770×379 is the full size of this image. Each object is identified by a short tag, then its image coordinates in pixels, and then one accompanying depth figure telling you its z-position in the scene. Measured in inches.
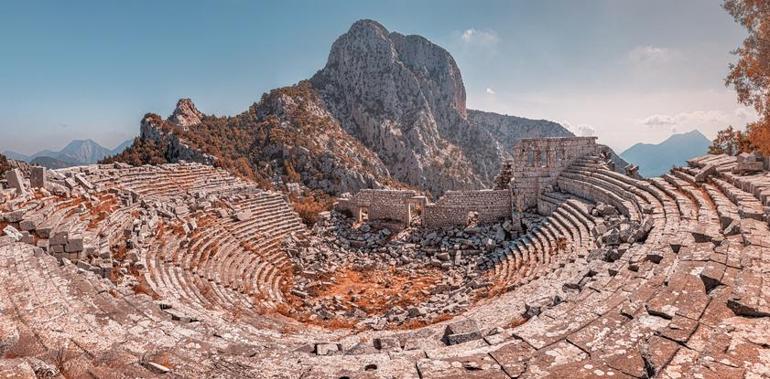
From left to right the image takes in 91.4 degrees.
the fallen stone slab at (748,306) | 184.5
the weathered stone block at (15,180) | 496.7
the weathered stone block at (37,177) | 550.3
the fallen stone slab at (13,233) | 348.5
